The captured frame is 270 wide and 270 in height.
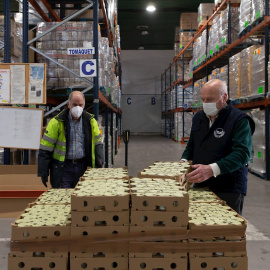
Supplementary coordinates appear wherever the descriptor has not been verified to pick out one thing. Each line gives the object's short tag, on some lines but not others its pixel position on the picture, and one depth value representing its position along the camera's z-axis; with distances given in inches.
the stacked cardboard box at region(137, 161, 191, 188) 102.9
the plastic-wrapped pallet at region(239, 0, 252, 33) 308.0
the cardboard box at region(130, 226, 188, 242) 81.3
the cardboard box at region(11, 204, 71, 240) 82.1
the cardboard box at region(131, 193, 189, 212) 80.7
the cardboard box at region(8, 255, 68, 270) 81.4
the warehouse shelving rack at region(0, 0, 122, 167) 216.4
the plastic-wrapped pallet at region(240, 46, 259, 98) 304.5
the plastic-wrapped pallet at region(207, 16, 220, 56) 398.6
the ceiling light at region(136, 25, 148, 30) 908.6
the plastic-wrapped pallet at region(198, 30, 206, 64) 464.5
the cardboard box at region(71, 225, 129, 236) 81.7
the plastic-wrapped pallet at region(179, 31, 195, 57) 637.6
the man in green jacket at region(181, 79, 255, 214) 115.2
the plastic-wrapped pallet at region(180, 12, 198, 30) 629.3
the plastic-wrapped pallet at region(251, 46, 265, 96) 284.4
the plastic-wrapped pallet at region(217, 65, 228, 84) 377.8
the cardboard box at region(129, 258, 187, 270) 80.8
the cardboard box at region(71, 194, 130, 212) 81.3
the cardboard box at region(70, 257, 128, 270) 81.6
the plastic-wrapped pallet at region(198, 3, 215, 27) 491.8
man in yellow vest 167.8
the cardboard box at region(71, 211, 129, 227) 81.4
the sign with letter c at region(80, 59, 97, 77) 216.5
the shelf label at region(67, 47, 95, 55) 215.8
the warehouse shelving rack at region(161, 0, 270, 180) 281.3
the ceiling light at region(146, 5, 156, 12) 756.6
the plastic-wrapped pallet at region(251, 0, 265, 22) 283.0
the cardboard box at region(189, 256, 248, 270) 80.7
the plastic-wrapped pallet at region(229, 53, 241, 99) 329.7
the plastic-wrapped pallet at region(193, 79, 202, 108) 516.7
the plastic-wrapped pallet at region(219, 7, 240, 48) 366.9
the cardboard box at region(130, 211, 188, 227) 81.3
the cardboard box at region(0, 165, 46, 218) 184.2
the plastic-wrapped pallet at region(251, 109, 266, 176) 306.6
